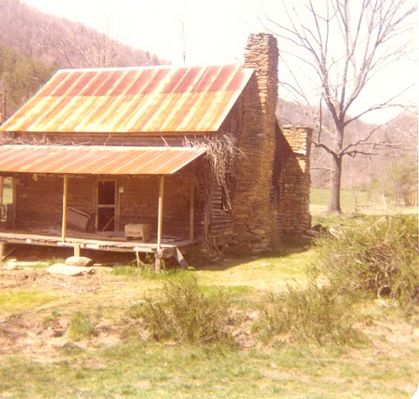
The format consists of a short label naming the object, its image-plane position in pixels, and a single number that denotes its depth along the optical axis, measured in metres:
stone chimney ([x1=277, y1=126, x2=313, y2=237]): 22.12
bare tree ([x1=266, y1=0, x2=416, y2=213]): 29.59
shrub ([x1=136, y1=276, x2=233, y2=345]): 8.73
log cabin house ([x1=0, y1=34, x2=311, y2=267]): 15.84
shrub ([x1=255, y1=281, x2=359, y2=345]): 8.83
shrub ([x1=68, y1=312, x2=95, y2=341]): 8.95
